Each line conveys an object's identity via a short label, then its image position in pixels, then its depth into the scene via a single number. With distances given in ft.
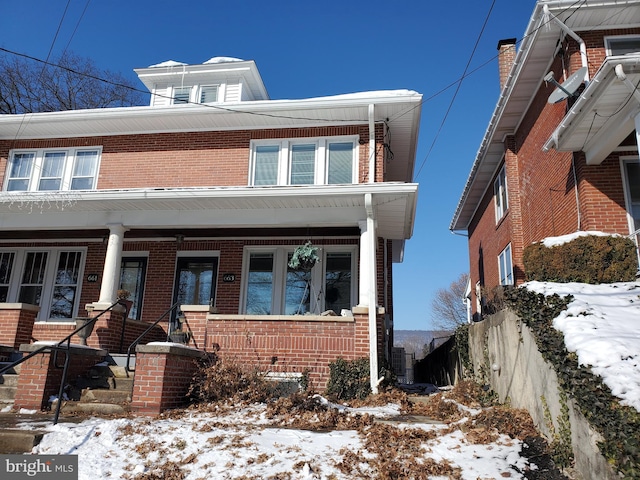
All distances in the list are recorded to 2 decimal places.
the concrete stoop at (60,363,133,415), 23.29
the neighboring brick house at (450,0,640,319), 24.95
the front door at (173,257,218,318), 40.01
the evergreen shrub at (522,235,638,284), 23.31
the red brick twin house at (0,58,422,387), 31.35
